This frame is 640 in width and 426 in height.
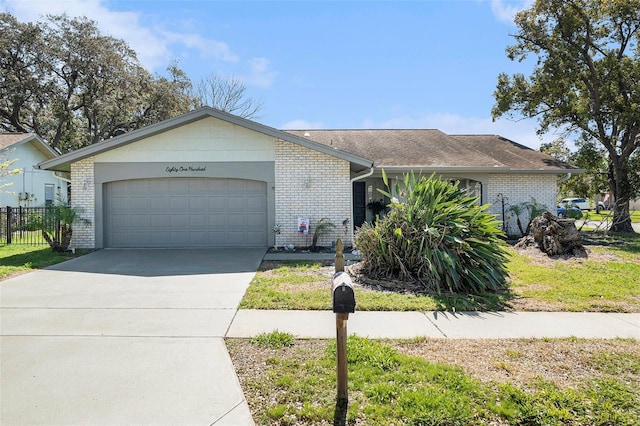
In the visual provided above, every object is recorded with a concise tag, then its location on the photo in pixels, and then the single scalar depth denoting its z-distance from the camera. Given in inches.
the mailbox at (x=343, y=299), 119.1
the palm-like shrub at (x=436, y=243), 278.7
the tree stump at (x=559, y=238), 413.4
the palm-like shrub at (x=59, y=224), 441.4
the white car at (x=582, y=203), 1552.5
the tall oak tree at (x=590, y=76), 631.2
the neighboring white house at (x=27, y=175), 749.3
